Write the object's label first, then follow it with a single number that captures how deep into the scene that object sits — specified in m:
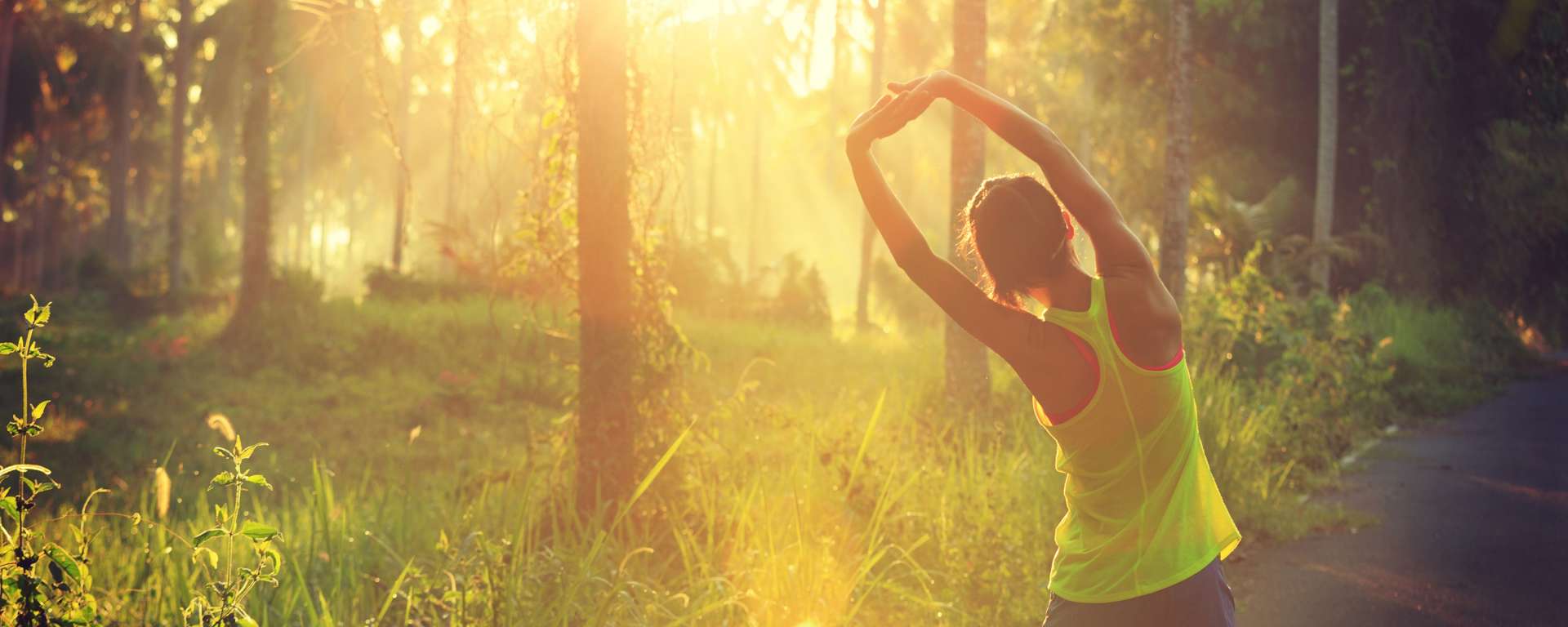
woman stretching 2.63
